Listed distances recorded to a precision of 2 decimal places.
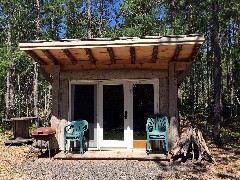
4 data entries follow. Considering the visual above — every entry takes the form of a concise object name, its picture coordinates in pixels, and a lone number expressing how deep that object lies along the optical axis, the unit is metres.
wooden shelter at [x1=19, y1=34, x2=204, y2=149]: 5.66
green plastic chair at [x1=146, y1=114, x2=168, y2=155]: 5.40
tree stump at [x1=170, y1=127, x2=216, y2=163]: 5.01
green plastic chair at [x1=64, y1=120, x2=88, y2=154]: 5.50
